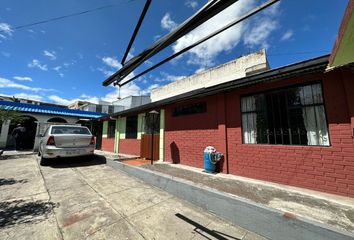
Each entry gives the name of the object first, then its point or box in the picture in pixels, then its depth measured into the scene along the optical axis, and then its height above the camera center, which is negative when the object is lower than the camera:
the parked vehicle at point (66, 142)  6.32 -0.18
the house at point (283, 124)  3.26 +0.40
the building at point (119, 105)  26.61 +5.66
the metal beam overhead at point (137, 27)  1.76 +1.38
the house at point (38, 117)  14.21 +2.17
